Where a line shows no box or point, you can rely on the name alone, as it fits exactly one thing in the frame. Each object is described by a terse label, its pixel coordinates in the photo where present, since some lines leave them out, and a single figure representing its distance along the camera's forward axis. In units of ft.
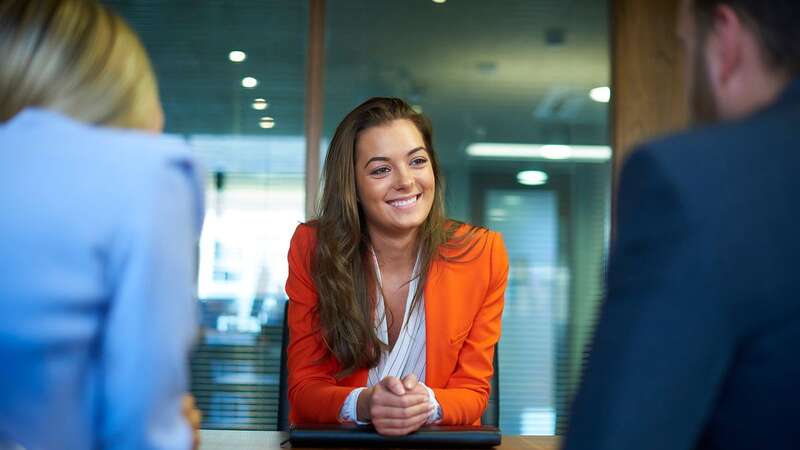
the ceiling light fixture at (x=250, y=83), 15.30
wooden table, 5.77
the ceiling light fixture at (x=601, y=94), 15.90
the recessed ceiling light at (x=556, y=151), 15.90
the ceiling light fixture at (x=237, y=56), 15.35
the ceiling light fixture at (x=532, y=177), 15.84
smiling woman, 7.70
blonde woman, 2.86
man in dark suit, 2.29
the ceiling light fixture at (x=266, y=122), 15.23
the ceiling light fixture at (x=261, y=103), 15.26
